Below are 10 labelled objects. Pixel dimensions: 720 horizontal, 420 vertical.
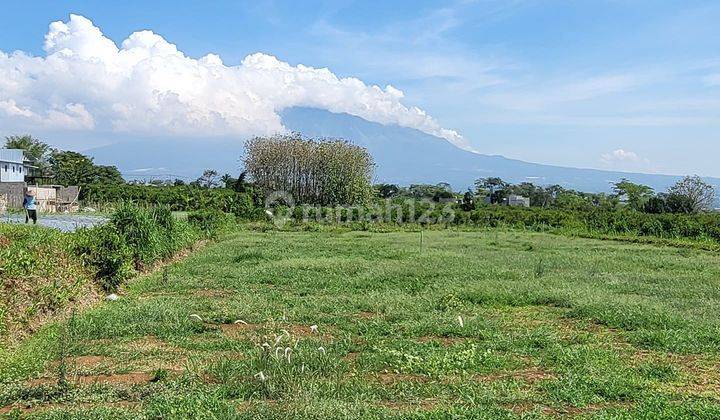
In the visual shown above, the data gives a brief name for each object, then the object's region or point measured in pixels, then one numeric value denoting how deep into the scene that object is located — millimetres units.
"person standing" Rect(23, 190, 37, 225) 17781
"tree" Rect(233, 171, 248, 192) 39106
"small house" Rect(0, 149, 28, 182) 40062
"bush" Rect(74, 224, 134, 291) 10039
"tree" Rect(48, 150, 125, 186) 45688
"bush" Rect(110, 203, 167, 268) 12047
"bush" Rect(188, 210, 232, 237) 21500
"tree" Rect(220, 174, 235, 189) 42338
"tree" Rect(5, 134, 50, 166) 59688
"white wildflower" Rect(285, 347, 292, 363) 5156
